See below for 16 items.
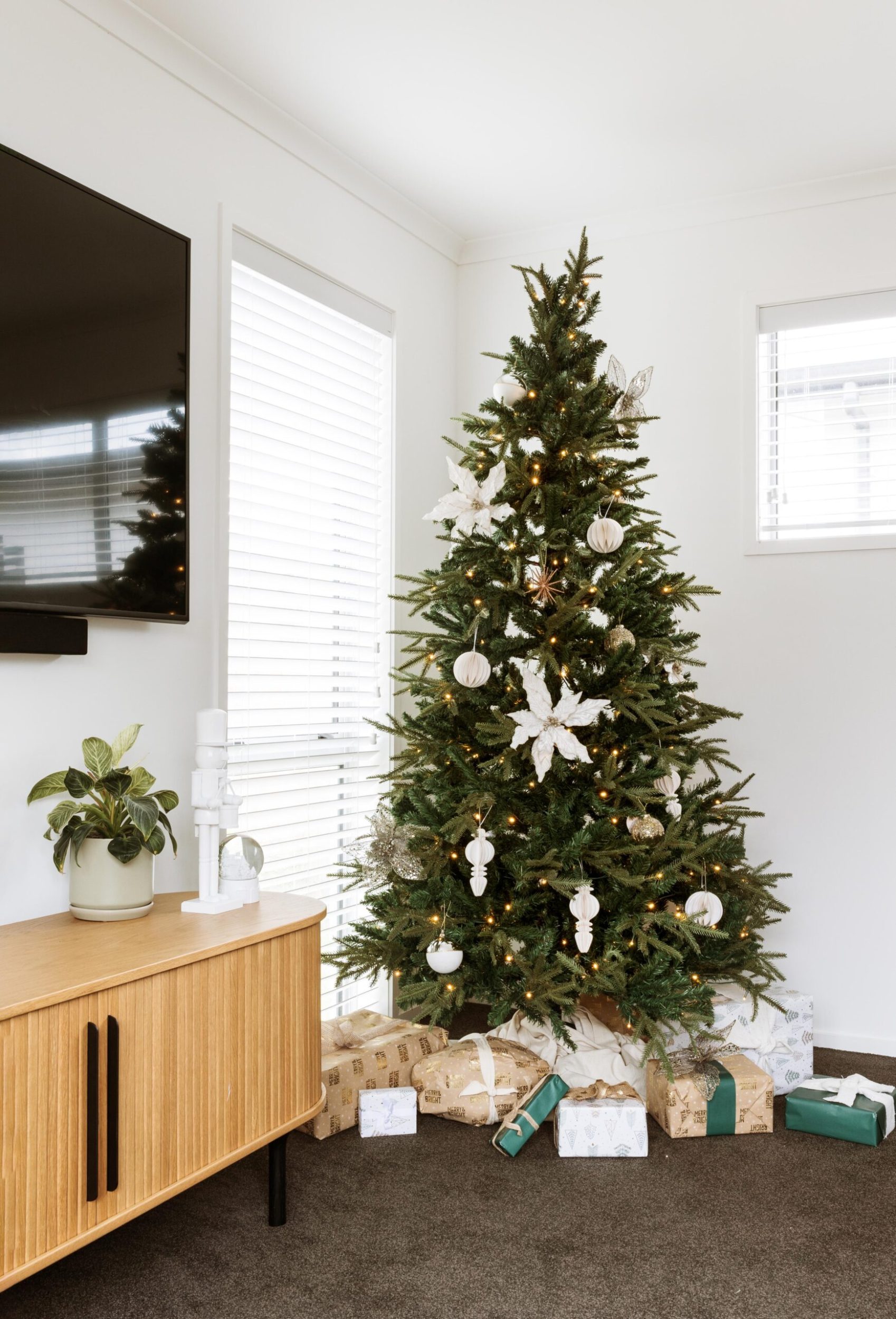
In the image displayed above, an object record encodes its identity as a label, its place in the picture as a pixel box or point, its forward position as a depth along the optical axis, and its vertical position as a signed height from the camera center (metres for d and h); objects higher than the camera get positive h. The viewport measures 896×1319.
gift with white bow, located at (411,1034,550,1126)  2.54 -1.04
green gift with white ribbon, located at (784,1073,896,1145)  2.47 -1.09
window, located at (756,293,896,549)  3.26 +0.80
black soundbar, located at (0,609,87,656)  2.00 +0.06
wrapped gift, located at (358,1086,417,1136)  2.48 -1.09
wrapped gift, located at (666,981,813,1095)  2.72 -0.98
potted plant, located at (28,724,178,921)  1.96 -0.33
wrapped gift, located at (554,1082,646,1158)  2.37 -1.08
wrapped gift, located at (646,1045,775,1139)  2.49 -1.06
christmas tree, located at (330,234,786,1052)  2.45 -0.22
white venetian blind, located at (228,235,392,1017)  2.80 +0.29
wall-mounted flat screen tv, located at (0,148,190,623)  1.99 +0.56
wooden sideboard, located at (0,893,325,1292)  1.49 -0.66
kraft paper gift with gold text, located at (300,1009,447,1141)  2.47 -1.01
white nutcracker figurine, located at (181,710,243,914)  2.10 -0.28
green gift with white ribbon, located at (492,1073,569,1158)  2.36 -1.05
